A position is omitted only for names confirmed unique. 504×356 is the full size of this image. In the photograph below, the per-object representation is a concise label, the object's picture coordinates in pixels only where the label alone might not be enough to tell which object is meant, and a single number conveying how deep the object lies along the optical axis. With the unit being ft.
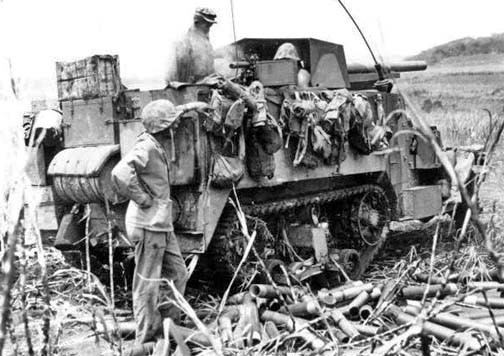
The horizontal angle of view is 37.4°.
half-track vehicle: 22.35
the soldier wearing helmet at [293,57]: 28.76
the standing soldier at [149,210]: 18.75
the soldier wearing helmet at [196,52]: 26.04
